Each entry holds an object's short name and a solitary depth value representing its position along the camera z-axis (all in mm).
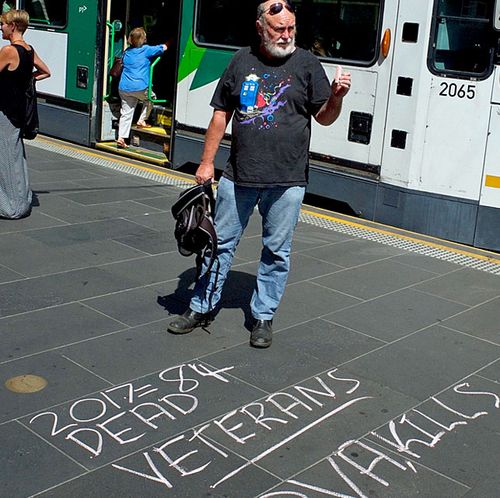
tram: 6871
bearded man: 4449
